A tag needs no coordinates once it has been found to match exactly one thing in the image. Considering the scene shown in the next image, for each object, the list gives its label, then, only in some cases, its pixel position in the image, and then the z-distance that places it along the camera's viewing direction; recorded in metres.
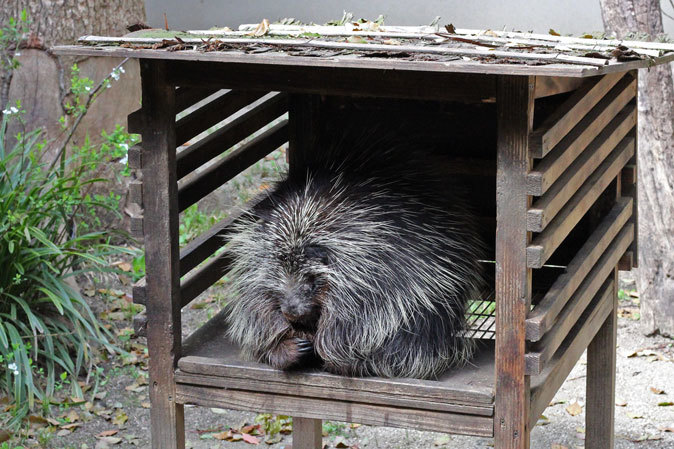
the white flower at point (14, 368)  7.38
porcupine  5.00
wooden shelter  4.37
